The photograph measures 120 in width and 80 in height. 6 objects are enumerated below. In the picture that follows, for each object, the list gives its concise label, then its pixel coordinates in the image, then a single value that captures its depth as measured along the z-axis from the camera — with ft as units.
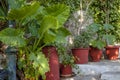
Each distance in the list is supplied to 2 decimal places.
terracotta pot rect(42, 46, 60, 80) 16.19
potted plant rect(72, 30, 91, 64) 21.03
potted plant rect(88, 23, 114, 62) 22.24
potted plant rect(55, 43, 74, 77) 17.79
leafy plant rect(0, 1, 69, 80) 13.94
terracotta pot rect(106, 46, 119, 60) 23.99
